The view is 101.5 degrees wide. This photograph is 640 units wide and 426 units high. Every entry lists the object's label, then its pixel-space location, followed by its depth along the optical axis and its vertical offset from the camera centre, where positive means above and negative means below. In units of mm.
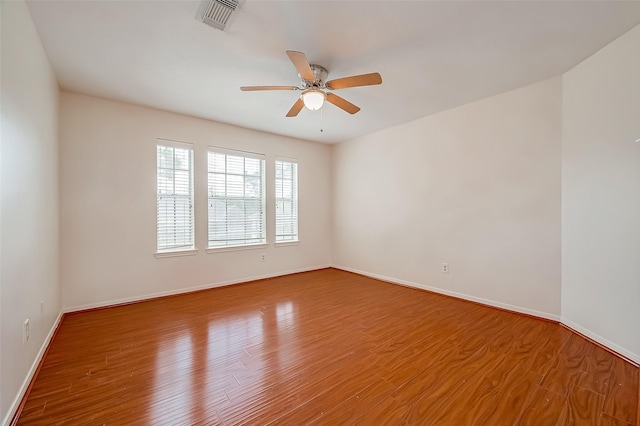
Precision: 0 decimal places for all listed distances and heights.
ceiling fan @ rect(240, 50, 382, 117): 2098 +1135
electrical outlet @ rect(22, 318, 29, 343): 1799 -844
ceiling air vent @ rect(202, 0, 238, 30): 1808 +1441
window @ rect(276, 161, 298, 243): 5043 +202
